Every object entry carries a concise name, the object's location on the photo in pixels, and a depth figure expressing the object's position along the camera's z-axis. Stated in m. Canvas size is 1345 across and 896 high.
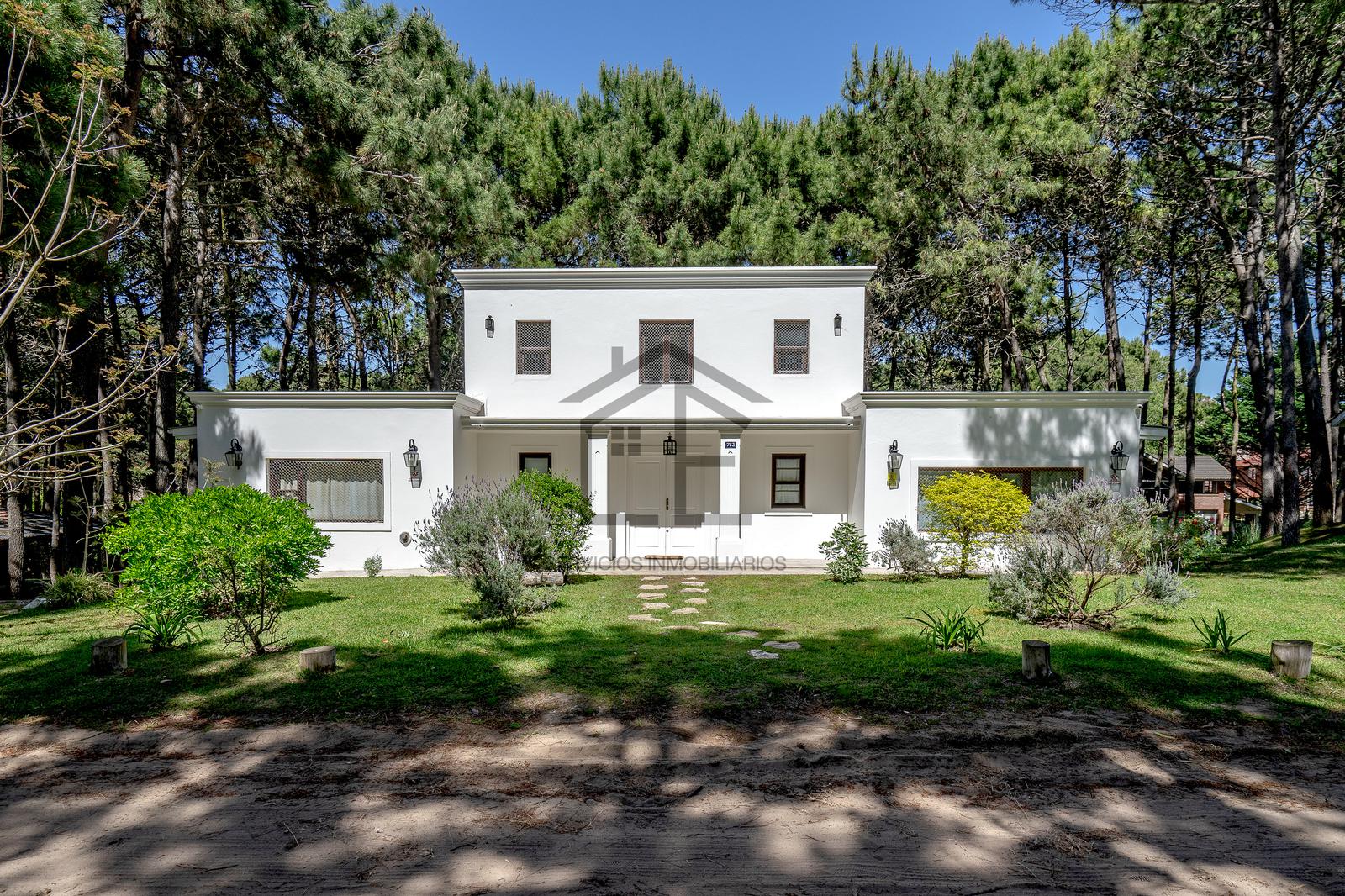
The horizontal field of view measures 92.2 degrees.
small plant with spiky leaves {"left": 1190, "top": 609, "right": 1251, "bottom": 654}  6.06
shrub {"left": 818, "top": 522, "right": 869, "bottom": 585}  10.79
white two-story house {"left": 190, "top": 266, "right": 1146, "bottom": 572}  13.71
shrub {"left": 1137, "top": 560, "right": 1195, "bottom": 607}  7.25
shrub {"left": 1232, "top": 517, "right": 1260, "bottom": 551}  15.16
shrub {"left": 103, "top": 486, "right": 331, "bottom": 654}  6.92
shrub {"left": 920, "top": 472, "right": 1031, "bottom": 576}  10.53
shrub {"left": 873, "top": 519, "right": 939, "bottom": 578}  10.88
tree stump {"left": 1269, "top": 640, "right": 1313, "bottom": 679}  5.29
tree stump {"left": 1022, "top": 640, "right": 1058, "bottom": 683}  5.32
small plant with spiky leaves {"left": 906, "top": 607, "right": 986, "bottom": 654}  6.30
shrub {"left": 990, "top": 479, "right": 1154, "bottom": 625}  6.90
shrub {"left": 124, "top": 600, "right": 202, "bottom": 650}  6.47
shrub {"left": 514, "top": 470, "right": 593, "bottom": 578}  10.30
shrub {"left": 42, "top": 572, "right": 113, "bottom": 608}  10.62
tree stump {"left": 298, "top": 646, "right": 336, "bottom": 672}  5.57
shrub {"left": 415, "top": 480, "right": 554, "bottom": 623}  7.63
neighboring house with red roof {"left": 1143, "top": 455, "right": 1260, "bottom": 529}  33.00
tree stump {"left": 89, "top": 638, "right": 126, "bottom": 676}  5.63
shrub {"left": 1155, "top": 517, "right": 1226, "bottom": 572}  8.09
